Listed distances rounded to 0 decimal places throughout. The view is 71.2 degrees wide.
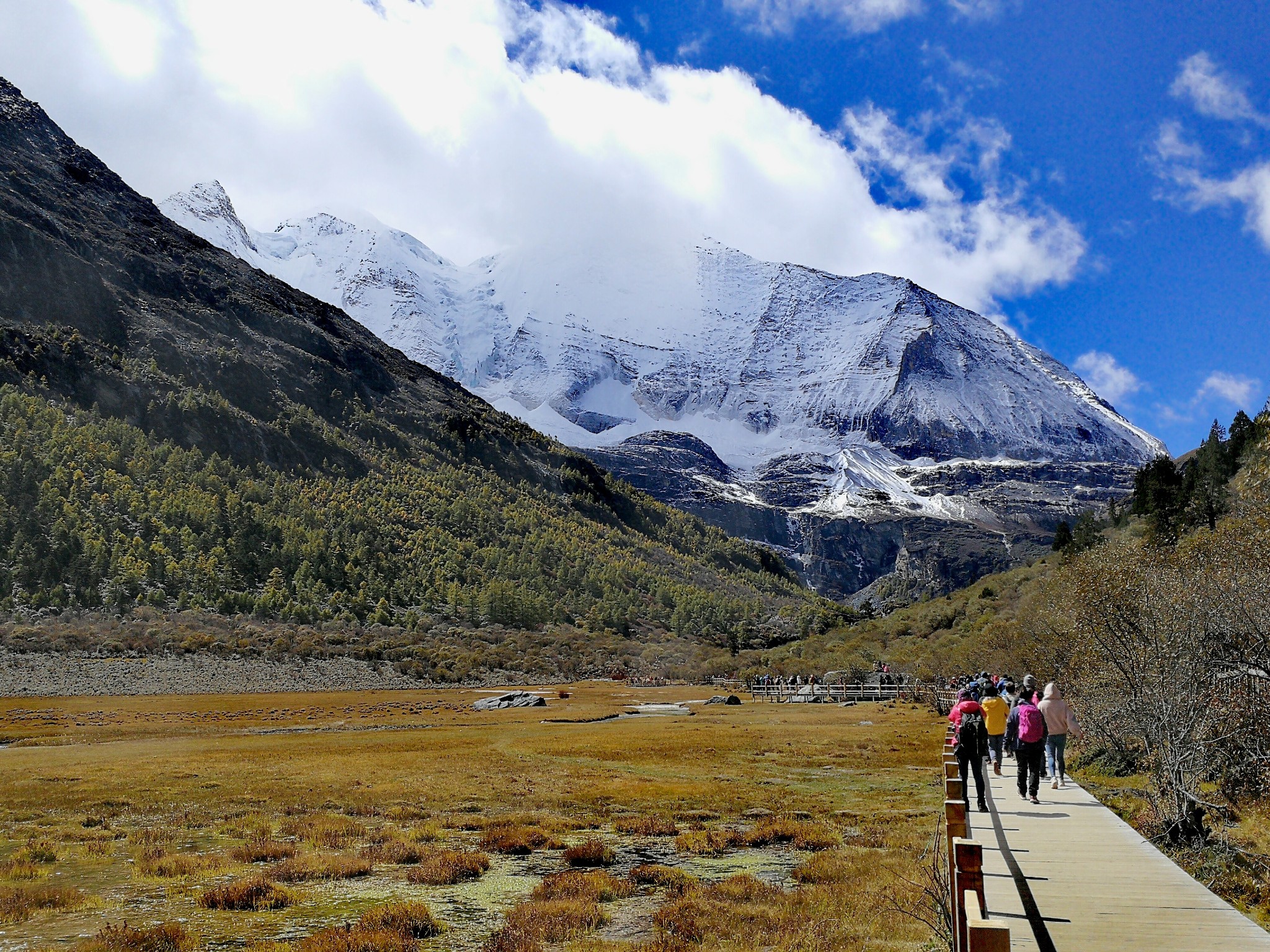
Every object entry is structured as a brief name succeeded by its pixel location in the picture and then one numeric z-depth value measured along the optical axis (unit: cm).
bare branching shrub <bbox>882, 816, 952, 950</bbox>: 1125
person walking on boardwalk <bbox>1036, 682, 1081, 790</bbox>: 1817
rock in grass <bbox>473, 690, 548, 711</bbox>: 7000
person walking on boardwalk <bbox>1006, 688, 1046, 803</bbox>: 1756
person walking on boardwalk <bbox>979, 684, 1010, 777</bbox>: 2084
